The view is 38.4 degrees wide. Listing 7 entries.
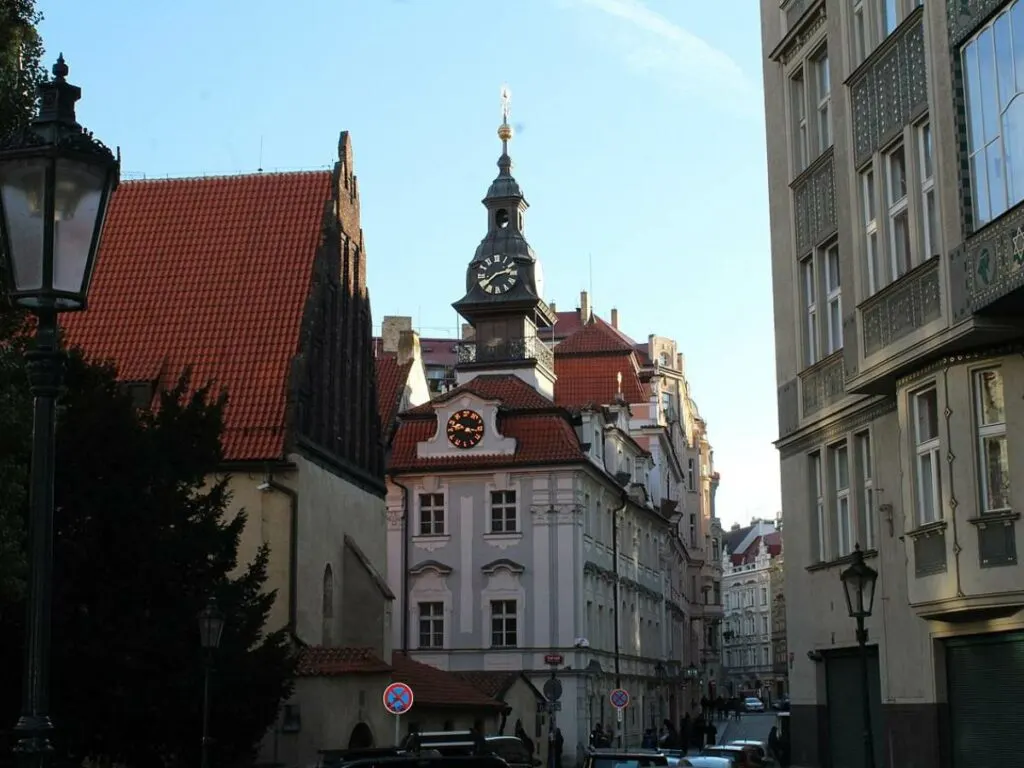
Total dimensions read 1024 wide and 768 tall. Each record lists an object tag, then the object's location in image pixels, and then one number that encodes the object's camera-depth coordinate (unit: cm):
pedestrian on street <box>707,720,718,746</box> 5576
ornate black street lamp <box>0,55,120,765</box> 741
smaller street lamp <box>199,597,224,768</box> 2035
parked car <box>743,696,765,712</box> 10588
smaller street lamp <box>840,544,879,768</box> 1859
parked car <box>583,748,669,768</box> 1992
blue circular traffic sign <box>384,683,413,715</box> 2733
